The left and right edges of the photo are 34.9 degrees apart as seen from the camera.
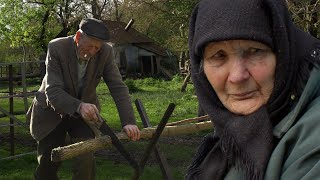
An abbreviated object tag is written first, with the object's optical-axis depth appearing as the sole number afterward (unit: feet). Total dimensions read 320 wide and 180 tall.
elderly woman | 4.39
